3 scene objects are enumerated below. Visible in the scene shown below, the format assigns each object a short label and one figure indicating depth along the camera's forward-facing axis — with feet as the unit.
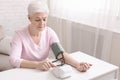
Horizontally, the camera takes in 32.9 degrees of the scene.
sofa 7.70
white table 4.41
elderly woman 4.91
